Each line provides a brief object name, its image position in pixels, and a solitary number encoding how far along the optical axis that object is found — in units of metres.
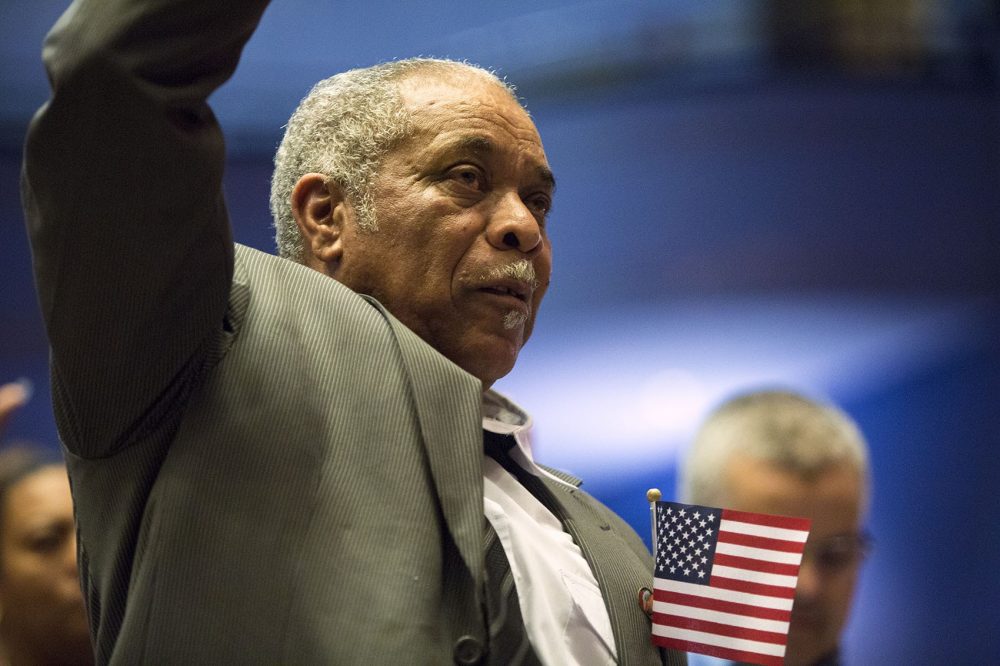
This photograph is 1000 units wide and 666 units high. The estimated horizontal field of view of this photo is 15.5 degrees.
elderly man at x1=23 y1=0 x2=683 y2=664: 2.12
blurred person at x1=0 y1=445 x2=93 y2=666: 2.66
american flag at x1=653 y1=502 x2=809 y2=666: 2.34
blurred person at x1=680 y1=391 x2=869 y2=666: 2.70
